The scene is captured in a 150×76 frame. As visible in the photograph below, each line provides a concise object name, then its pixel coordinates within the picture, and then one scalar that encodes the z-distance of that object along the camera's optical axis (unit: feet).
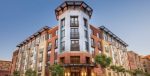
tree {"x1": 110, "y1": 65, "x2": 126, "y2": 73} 79.42
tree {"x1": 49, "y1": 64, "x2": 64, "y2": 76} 63.05
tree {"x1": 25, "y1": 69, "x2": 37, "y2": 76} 80.33
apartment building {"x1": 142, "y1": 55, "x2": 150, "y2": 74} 153.46
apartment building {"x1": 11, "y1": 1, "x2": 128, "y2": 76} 68.65
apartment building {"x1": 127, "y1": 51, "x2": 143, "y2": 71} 126.53
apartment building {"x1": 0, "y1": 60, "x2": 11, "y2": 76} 131.64
